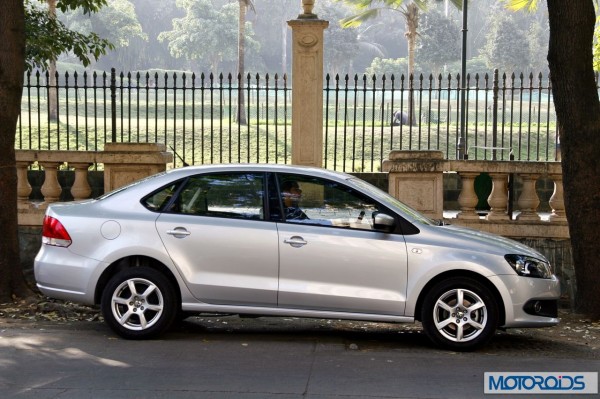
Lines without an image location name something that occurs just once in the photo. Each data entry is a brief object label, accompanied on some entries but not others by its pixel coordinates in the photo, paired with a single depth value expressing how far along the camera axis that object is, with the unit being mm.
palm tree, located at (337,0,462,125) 33000
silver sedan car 8125
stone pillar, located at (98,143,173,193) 12344
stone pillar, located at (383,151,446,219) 12125
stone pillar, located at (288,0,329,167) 13741
